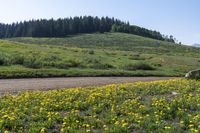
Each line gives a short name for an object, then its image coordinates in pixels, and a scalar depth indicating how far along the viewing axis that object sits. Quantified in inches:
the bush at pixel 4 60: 753.9
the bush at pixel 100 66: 885.3
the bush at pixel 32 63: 763.9
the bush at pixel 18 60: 799.4
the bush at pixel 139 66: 933.4
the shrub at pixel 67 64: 818.8
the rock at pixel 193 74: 617.0
